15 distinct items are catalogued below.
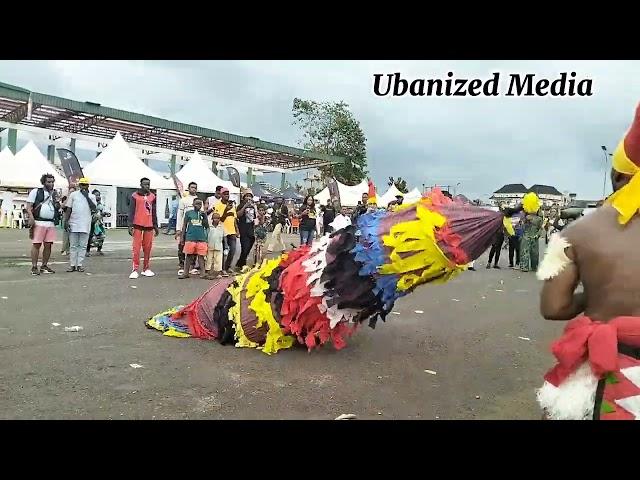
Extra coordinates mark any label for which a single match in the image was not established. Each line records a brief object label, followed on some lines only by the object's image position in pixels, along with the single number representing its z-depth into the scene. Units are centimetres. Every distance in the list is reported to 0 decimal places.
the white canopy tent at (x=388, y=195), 2891
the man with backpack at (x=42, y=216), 855
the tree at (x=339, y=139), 3444
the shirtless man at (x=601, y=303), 183
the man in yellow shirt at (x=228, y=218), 962
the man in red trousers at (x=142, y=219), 854
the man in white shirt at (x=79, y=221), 884
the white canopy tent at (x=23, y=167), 1712
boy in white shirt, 938
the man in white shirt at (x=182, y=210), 924
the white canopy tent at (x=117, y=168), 1589
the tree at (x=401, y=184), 4351
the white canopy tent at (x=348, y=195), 2665
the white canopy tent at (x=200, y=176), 2045
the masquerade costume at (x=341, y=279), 359
